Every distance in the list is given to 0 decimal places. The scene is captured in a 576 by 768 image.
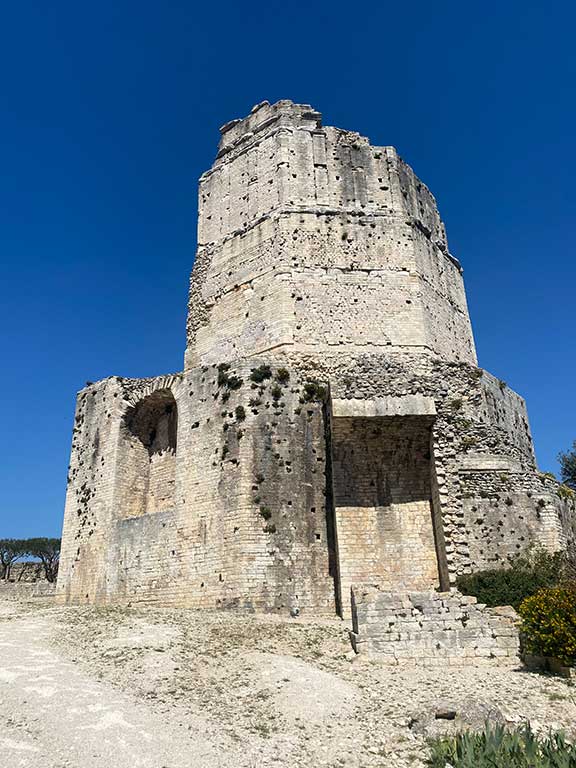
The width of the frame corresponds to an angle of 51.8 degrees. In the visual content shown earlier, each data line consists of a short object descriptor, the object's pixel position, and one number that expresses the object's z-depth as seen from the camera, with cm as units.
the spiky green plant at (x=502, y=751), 510
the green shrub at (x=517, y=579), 1174
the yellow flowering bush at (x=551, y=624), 890
